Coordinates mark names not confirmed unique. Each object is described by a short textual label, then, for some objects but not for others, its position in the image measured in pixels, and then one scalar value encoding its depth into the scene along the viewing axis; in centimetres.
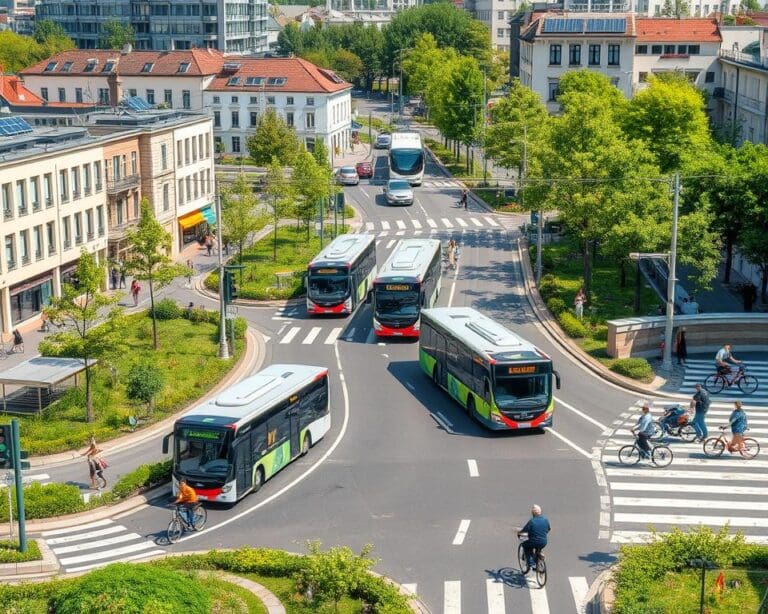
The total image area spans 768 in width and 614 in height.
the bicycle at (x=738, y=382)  4572
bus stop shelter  4331
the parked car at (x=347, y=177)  10369
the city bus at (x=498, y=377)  3922
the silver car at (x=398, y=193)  9331
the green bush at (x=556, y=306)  5697
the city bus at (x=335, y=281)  5700
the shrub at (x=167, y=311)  5756
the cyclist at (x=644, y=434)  3691
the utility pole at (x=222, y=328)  5022
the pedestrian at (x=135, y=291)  6222
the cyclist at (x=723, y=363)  4559
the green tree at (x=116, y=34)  17550
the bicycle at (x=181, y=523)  3147
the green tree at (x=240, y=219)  6850
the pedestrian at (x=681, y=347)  4969
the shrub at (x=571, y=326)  5334
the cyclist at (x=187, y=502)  3159
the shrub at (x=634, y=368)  4700
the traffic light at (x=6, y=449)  3078
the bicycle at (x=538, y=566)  2750
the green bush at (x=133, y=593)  2244
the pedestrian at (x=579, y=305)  5600
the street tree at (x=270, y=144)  9962
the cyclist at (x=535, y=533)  2739
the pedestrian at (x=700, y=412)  3869
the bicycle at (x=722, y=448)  3788
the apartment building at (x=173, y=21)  17962
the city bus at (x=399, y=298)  5216
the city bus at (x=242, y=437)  3312
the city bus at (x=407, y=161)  10150
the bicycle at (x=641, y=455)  3709
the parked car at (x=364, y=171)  10950
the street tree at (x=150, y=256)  5259
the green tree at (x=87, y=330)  4250
